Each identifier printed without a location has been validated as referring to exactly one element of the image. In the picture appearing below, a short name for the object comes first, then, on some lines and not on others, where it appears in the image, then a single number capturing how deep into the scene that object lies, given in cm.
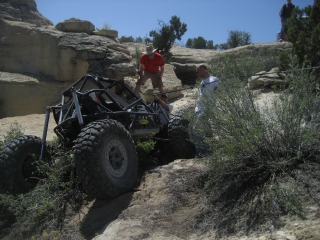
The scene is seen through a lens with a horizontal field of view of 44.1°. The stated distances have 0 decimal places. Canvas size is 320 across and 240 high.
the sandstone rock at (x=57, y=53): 1164
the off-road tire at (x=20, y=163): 533
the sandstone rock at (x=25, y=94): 1116
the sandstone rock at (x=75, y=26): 1261
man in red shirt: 959
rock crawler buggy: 468
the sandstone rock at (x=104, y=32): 1273
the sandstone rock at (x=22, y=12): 1355
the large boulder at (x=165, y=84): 1183
